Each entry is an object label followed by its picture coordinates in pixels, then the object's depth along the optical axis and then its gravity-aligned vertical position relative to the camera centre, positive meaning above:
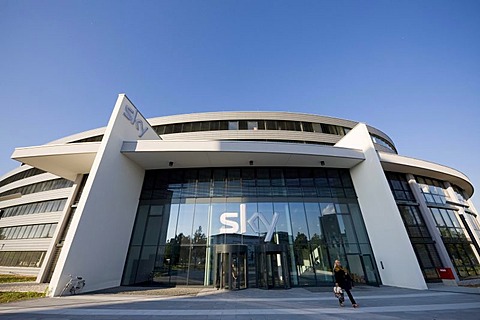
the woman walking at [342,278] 7.40 -0.44
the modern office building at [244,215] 12.12 +3.15
